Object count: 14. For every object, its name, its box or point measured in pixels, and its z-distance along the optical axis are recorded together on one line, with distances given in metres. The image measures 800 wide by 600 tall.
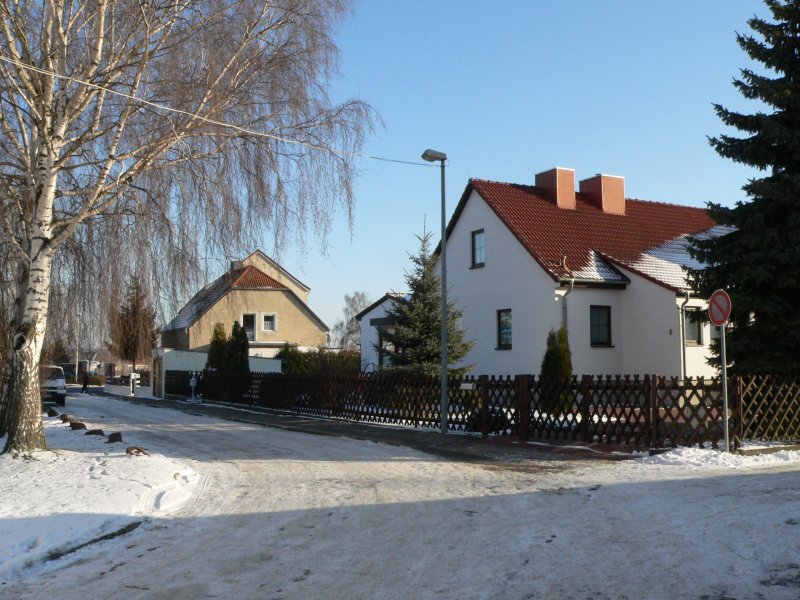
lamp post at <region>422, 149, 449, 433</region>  18.03
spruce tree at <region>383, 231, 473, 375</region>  23.78
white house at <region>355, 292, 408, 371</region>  33.88
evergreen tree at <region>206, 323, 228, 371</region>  38.12
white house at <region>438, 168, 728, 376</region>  25.47
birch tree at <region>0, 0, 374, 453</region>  12.32
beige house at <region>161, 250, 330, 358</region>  51.28
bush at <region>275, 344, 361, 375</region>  38.34
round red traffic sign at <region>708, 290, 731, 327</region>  13.47
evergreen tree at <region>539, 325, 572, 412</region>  23.28
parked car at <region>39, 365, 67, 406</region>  31.37
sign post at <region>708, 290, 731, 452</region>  13.48
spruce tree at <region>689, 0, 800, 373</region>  16.23
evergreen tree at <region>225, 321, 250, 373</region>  37.28
